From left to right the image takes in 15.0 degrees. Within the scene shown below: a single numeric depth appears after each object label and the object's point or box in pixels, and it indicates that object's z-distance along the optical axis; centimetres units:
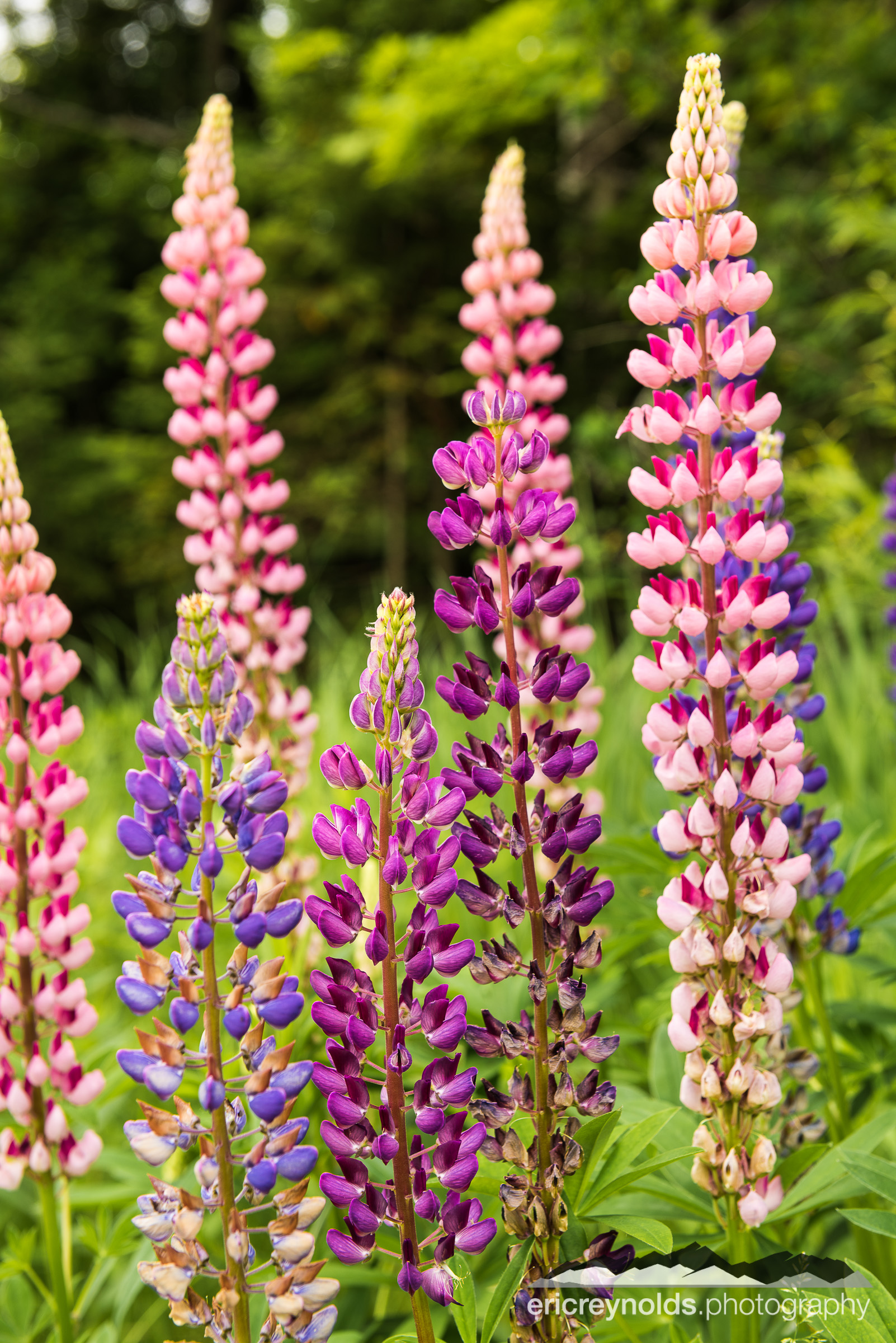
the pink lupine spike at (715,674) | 107
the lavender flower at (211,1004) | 102
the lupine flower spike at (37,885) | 117
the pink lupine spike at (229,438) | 151
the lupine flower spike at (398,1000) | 103
